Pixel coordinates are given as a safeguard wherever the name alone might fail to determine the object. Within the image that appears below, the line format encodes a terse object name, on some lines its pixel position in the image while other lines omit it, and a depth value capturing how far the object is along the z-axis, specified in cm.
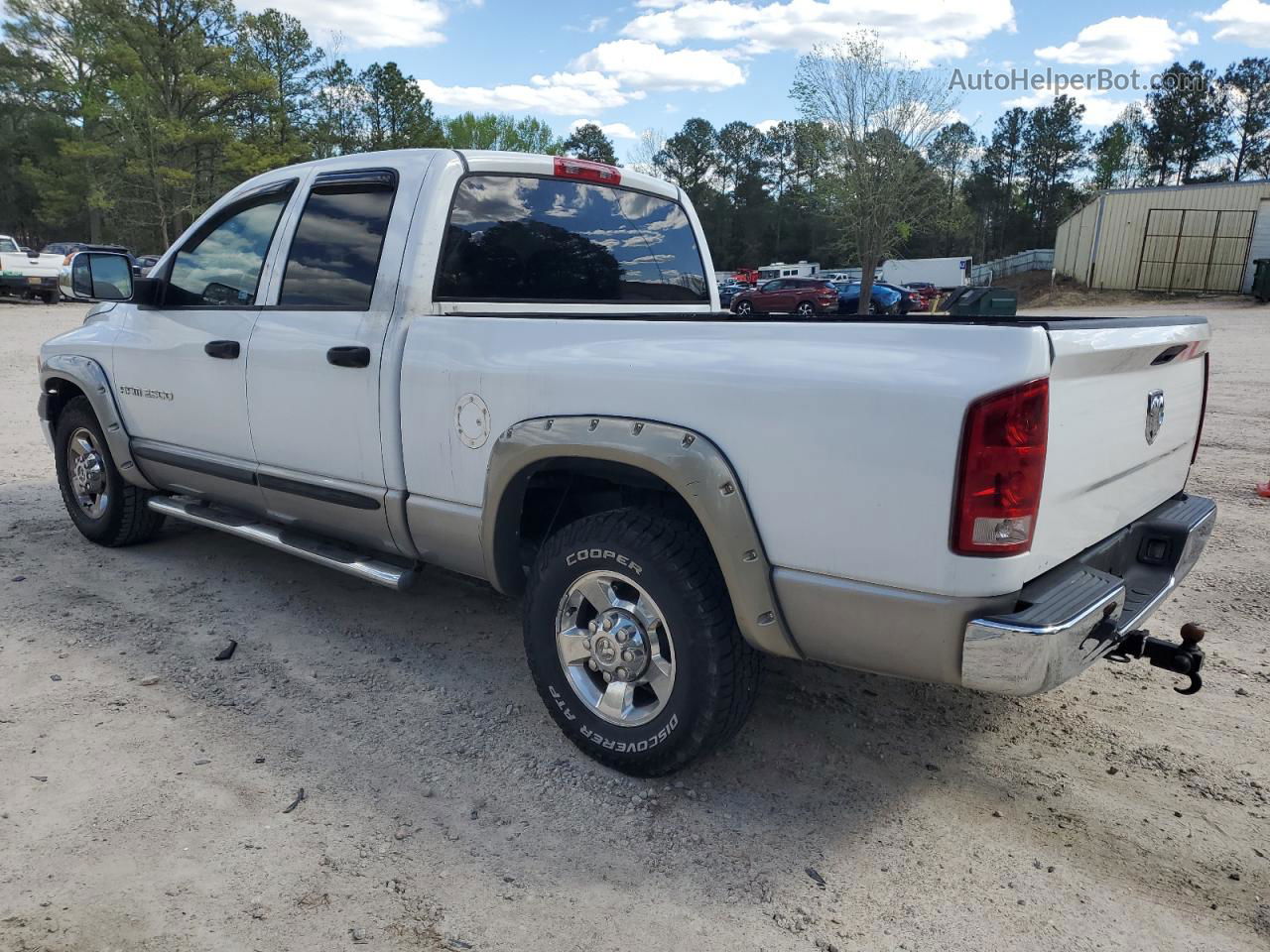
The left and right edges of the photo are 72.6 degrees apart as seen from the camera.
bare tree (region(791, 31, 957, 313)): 3158
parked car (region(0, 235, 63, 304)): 2470
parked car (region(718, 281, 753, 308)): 3709
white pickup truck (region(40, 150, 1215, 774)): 215
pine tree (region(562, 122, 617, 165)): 8619
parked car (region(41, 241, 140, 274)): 3452
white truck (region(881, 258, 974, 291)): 5231
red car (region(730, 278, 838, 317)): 3241
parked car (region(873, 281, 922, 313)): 3262
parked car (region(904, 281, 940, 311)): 3644
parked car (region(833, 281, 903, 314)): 3195
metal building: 3381
